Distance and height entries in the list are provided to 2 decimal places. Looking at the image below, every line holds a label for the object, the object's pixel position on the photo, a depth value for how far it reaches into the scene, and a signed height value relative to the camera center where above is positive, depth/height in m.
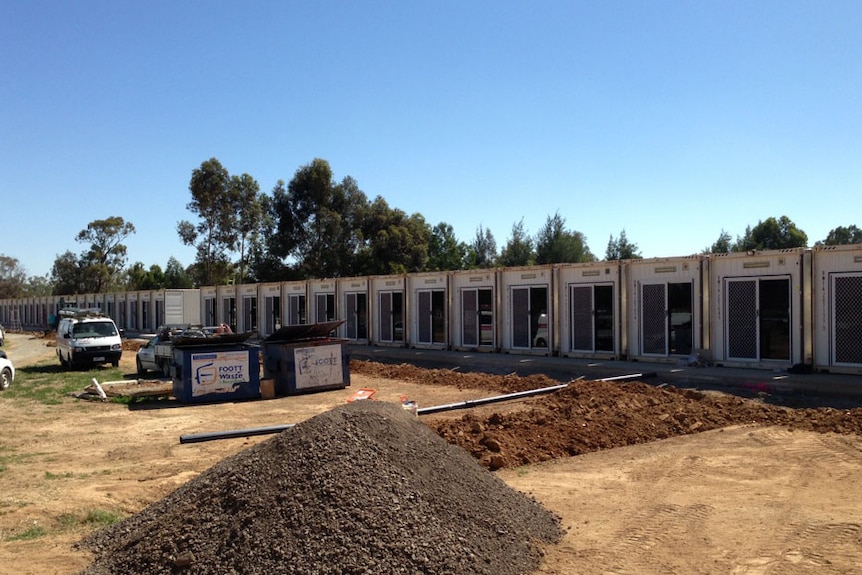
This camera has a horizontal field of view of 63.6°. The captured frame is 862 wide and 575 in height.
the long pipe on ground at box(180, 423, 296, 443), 10.64 -2.35
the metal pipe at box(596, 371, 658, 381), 16.27 -2.31
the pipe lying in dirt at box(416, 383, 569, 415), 12.72 -2.41
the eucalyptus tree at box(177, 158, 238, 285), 50.81 +5.13
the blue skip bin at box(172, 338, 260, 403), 16.31 -2.15
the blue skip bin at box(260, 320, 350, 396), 17.61 -2.01
